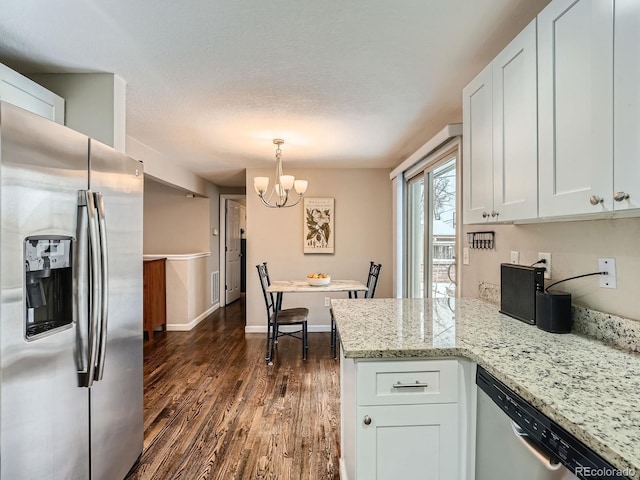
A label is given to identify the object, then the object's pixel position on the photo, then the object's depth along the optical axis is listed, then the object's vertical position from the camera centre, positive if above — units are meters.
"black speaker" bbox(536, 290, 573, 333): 1.38 -0.29
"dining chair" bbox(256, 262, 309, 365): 3.54 -0.83
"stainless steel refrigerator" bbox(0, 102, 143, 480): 1.06 -0.24
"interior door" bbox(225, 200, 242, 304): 6.41 -0.19
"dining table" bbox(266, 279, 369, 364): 3.58 -0.50
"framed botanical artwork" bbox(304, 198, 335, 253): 4.64 +0.20
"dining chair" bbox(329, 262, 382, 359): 3.70 -0.63
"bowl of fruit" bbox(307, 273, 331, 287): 3.77 -0.44
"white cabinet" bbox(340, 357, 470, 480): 1.19 -0.63
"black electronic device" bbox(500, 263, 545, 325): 1.51 -0.23
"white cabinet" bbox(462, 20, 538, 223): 1.30 +0.47
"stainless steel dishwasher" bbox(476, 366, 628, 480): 0.70 -0.51
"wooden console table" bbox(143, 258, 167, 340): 4.13 -0.68
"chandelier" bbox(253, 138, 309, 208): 3.30 +0.59
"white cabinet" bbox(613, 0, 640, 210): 0.87 +0.36
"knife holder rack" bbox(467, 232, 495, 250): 2.13 +0.01
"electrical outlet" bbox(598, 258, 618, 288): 1.25 -0.11
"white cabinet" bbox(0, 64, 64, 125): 1.61 +0.77
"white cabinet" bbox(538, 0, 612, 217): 0.96 +0.43
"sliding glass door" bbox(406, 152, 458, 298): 2.96 +0.12
